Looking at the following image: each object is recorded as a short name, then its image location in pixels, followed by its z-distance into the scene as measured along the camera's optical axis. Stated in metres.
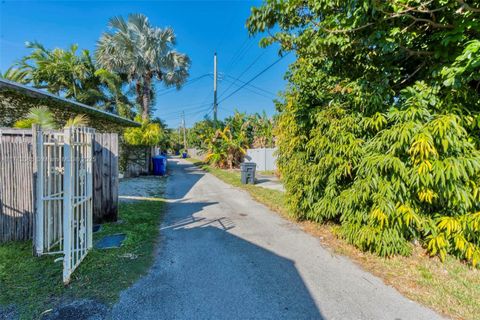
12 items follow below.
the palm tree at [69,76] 16.12
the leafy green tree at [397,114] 3.00
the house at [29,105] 5.09
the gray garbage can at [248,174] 11.52
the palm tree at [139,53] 15.71
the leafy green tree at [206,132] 19.97
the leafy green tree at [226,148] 17.66
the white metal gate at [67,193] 2.94
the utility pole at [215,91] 19.88
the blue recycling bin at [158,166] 15.04
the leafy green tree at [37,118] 5.89
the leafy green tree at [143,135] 12.92
